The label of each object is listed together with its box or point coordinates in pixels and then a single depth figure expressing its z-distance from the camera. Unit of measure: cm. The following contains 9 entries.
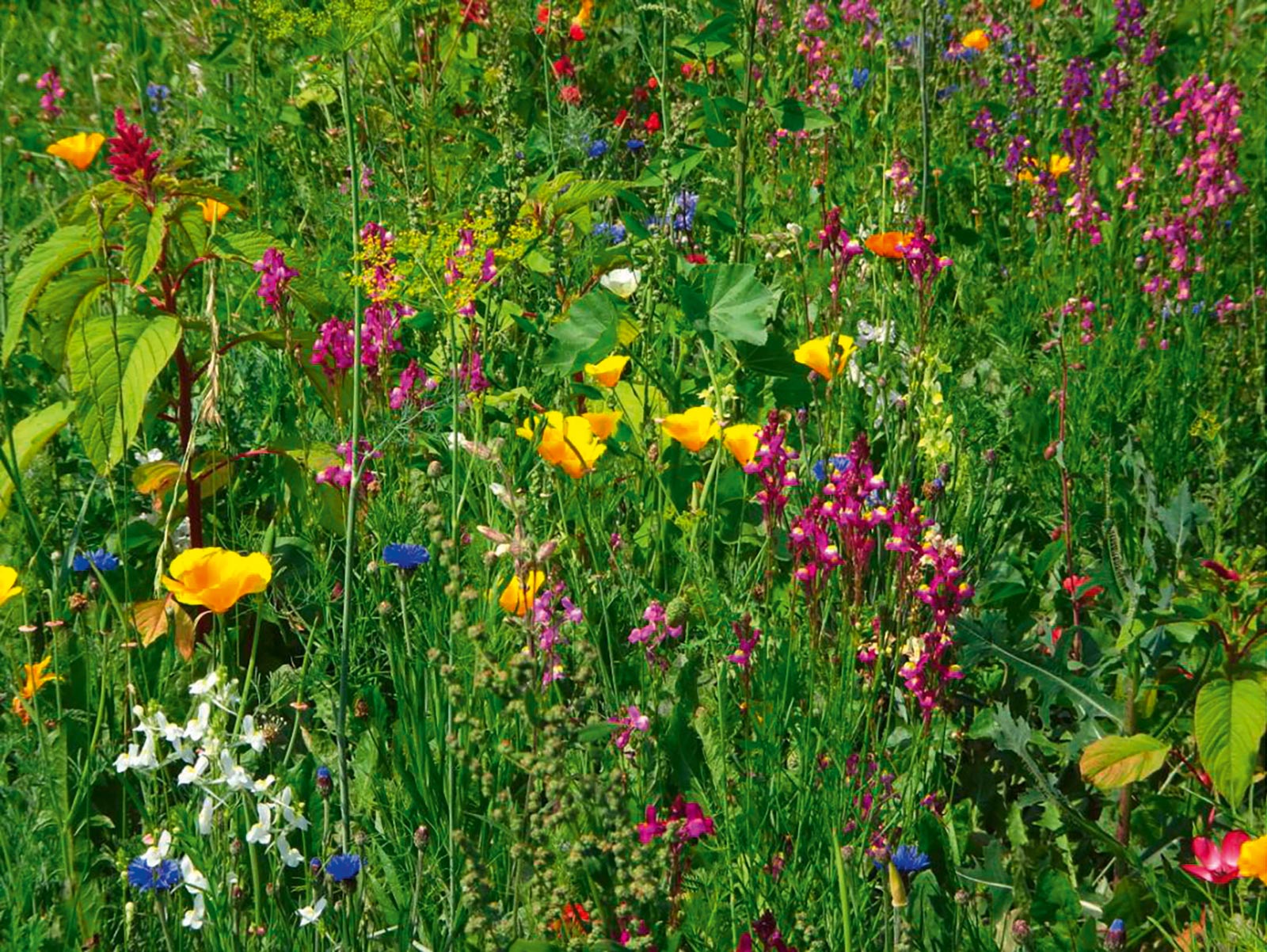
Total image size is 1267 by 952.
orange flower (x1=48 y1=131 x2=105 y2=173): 311
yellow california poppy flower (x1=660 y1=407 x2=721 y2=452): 219
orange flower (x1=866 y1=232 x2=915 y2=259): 264
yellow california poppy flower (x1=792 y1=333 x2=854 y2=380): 227
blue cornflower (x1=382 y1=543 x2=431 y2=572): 181
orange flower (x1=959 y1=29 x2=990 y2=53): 450
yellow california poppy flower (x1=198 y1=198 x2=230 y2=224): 245
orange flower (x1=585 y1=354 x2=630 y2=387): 236
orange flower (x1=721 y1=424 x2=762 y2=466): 207
